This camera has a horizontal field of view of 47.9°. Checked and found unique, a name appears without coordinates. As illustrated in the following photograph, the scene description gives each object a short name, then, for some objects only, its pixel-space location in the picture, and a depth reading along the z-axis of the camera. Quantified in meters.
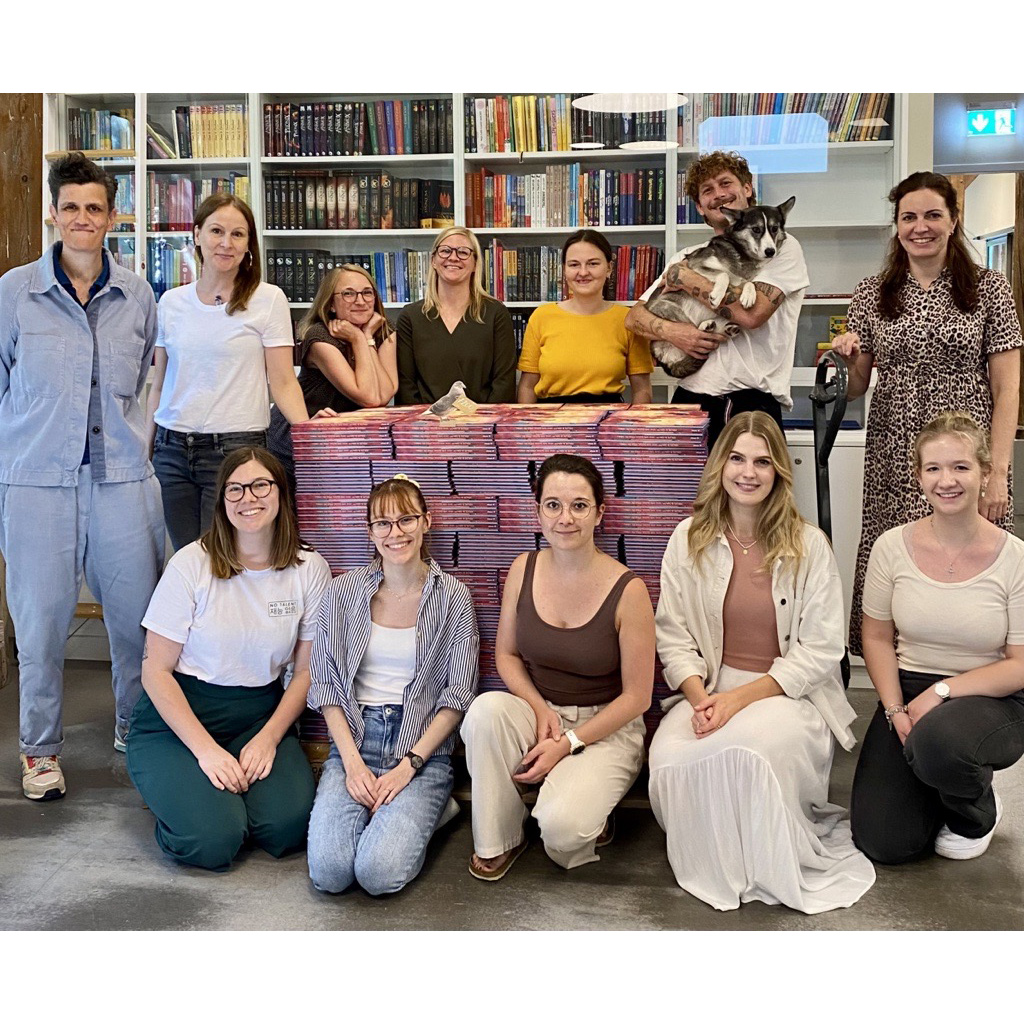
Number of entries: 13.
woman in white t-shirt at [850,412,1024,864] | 2.82
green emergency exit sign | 5.50
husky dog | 3.72
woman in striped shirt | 2.98
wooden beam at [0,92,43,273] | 5.45
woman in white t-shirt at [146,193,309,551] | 3.50
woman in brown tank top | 2.84
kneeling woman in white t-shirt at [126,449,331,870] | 2.99
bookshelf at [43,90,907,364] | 5.17
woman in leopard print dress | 3.37
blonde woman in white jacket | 2.69
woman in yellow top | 3.91
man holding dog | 3.74
